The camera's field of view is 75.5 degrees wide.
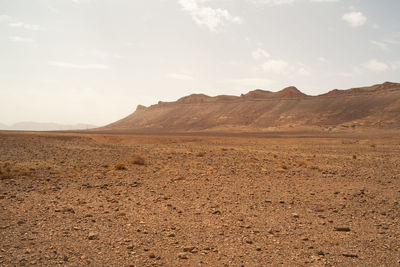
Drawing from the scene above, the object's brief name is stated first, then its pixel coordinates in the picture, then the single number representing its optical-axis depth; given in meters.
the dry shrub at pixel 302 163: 15.08
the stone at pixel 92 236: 5.22
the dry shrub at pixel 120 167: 13.19
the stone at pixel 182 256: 4.59
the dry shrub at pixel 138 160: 15.02
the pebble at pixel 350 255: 4.73
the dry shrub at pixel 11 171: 10.28
